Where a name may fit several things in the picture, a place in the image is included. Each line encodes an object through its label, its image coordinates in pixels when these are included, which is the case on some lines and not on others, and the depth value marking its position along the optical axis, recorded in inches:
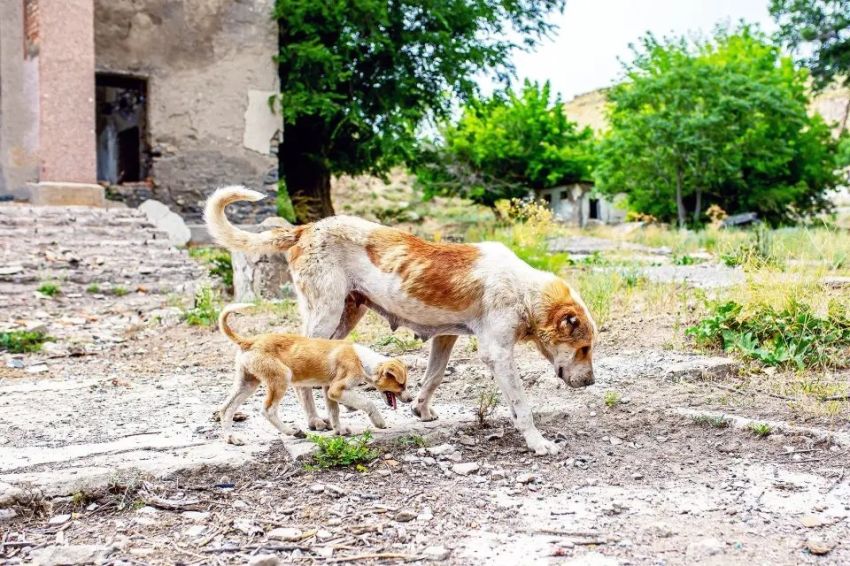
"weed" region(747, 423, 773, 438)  190.7
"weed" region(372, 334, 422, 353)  299.7
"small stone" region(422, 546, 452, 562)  130.7
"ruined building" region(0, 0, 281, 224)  523.5
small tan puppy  182.2
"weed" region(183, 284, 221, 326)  366.6
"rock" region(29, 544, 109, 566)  130.9
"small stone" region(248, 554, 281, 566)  125.8
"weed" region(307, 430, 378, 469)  174.6
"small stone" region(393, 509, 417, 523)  147.8
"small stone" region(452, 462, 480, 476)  173.8
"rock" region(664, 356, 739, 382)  248.7
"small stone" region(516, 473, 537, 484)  168.2
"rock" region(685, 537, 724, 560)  130.2
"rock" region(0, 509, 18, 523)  147.9
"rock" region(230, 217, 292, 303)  409.7
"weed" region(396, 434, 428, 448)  188.5
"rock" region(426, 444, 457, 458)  185.2
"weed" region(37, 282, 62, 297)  411.5
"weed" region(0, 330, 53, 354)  323.6
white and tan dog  191.8
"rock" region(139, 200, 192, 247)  589.3
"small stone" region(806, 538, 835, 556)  130.8
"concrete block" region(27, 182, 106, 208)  513.3
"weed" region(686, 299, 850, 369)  260.4
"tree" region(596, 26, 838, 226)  1041.5
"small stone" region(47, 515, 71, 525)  147.8
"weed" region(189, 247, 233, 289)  456.1
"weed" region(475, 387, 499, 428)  203.8
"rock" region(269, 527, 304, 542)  139.6
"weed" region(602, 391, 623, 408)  220.1
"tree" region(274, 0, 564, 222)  660.1
